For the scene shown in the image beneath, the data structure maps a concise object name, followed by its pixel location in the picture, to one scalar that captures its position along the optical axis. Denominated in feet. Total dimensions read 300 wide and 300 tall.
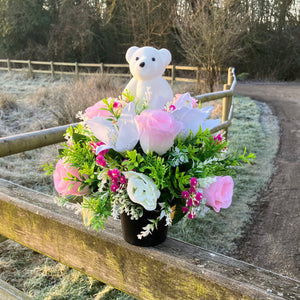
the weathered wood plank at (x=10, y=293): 3.49
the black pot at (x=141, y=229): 3.36
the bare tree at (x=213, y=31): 36.76
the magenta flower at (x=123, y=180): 3.01
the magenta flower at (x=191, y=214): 3.10
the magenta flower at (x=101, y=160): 3.03
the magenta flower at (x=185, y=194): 2.96
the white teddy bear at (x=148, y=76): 3.86
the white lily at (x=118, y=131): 3.01
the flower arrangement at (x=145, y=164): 2.91
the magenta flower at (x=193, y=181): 2.94
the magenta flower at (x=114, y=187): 3.05
